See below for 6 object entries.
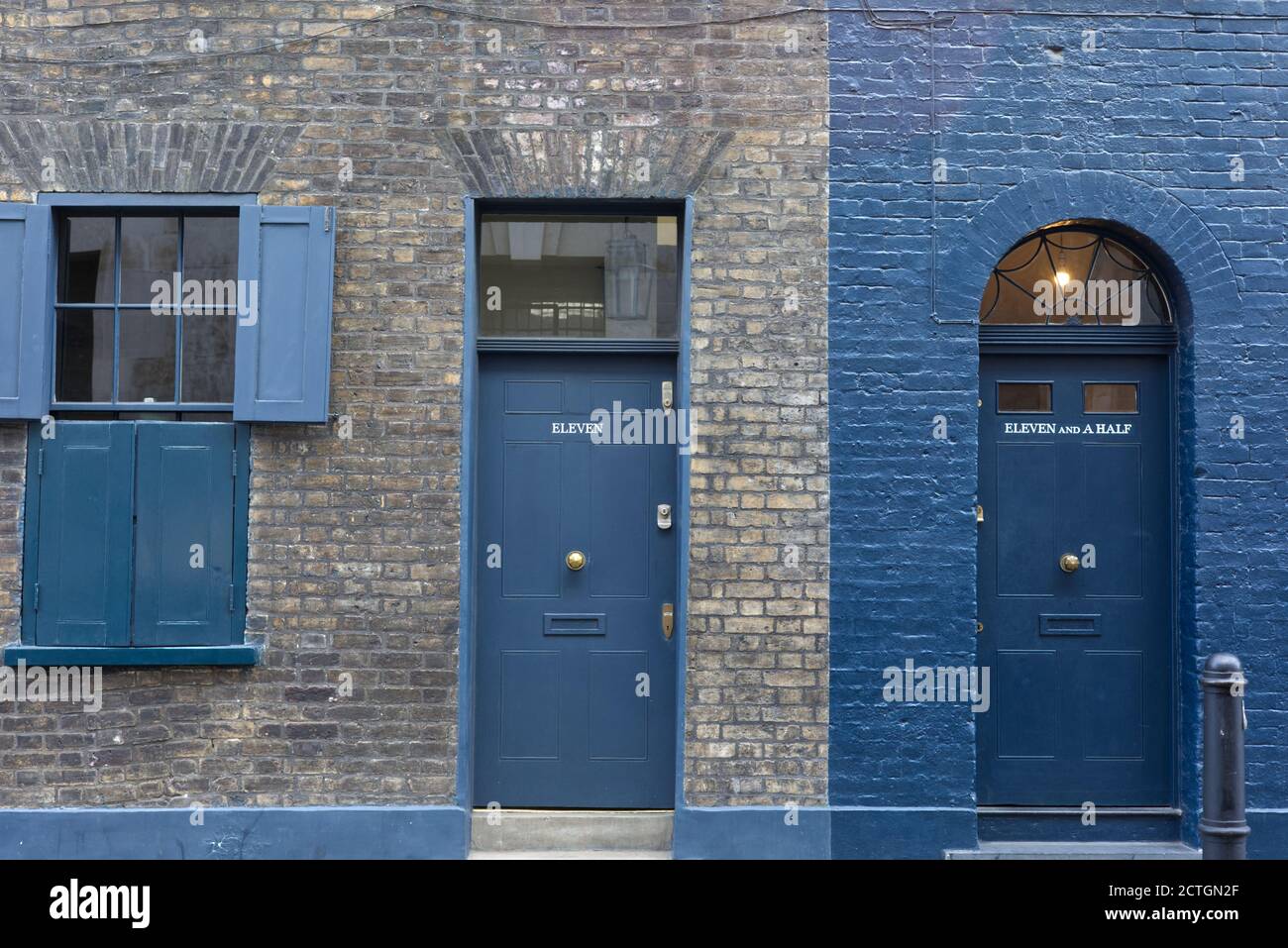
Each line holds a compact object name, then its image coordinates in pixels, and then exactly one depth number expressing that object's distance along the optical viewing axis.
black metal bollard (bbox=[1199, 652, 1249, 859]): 4.58
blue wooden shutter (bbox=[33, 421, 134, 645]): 5.79
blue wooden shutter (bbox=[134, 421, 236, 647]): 5.82
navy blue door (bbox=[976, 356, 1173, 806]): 6.17
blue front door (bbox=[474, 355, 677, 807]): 6.14
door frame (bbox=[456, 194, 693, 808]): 5.89
